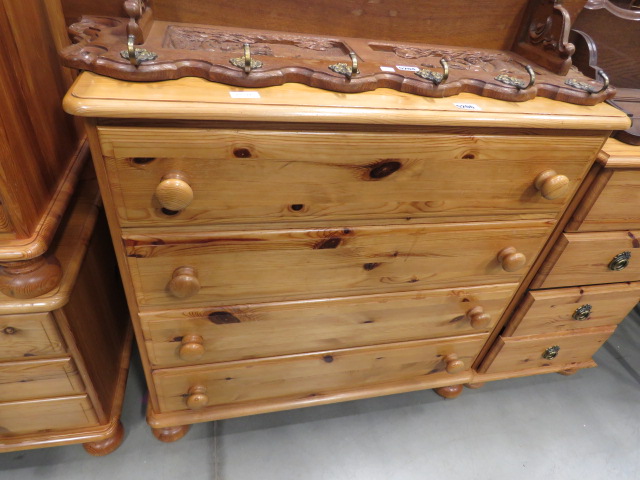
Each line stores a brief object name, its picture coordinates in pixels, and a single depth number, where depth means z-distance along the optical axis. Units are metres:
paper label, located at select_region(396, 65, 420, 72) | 0.75
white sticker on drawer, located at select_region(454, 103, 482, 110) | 0.70
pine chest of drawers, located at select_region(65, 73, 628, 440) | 0.62
